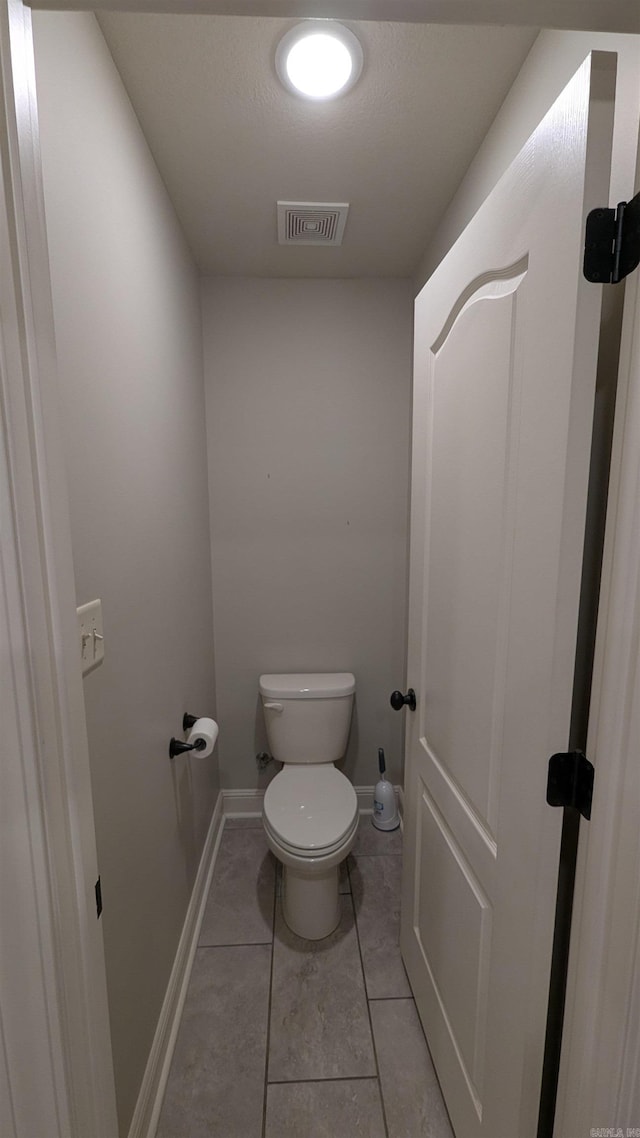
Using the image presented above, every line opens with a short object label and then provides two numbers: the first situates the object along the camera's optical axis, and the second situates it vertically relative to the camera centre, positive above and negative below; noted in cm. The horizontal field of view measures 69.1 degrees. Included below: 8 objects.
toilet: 146 -109
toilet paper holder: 129 -73
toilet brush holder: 211 -145
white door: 63 -17
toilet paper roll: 135 -72
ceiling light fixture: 92 +87
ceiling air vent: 144 +84
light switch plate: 80 -26
